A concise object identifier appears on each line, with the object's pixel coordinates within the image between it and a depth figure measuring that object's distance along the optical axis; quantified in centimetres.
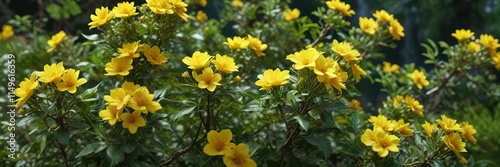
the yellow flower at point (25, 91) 88
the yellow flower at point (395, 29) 135
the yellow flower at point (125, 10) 98
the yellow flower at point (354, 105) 114
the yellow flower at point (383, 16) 135
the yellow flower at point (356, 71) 98
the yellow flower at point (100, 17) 99
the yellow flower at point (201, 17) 178
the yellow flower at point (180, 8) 103
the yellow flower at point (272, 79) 89
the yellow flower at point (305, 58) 88
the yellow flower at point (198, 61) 92
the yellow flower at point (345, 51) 96
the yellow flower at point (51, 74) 87
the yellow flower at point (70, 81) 89
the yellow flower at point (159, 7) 99
